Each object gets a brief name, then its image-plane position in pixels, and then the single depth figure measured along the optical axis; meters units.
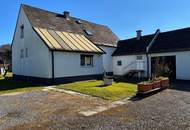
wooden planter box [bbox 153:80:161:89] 8.23
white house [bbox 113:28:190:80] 12.61
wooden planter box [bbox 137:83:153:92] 7.43
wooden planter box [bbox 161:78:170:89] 8.92
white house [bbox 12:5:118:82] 11.61
